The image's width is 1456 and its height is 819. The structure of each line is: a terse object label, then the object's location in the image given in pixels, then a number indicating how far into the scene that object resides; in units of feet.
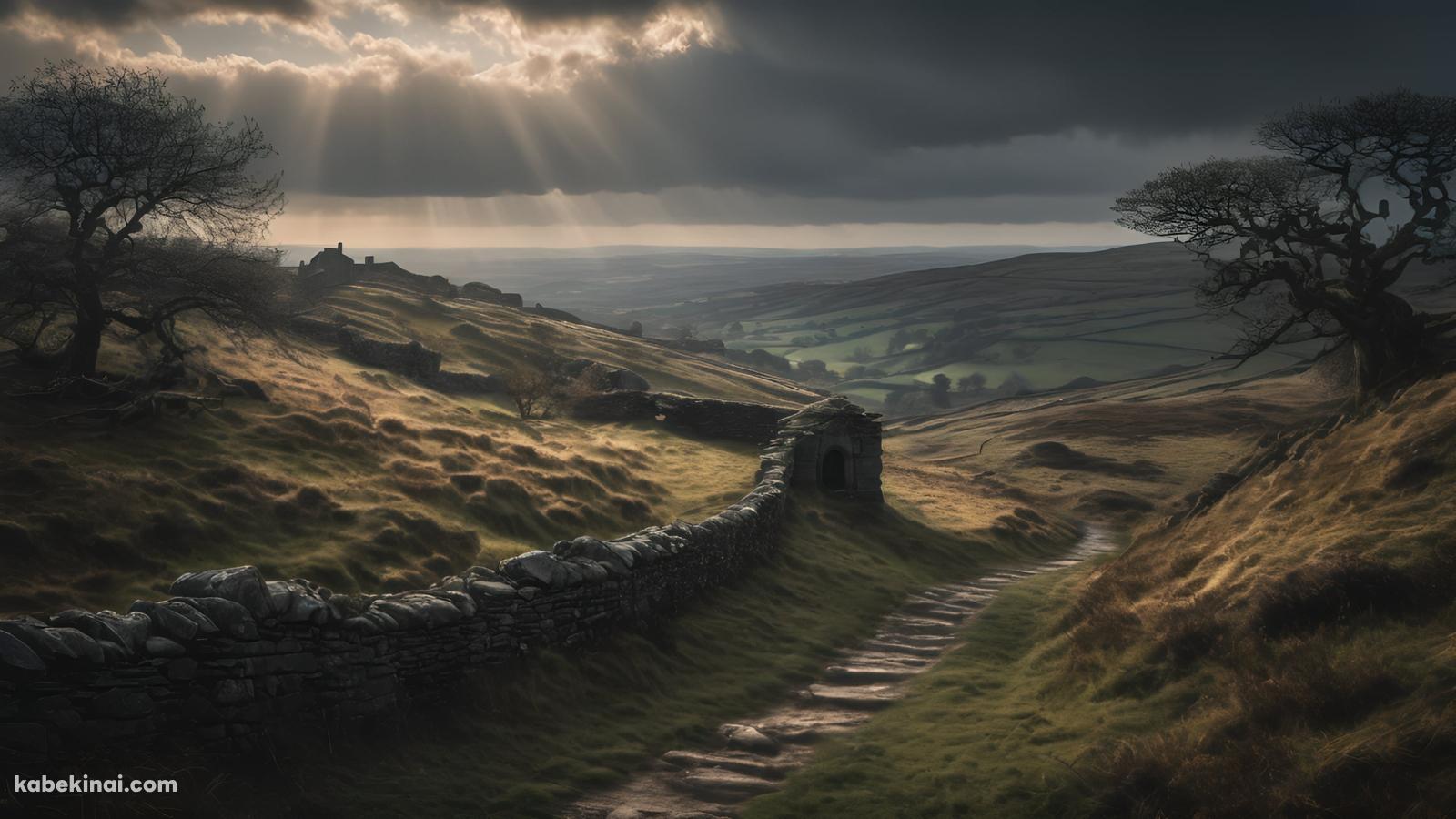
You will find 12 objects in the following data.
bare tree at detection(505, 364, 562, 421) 149.07
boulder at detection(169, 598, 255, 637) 32.12
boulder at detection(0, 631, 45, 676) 26.20
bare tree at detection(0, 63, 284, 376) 79.97
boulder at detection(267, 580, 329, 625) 34.27
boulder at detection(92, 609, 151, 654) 29.27
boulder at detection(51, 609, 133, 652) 28.86
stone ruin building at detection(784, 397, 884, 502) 121.49
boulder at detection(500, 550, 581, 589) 46.19
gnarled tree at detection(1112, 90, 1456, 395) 72.02
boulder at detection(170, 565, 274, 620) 33.32
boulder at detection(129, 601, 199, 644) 30.68
